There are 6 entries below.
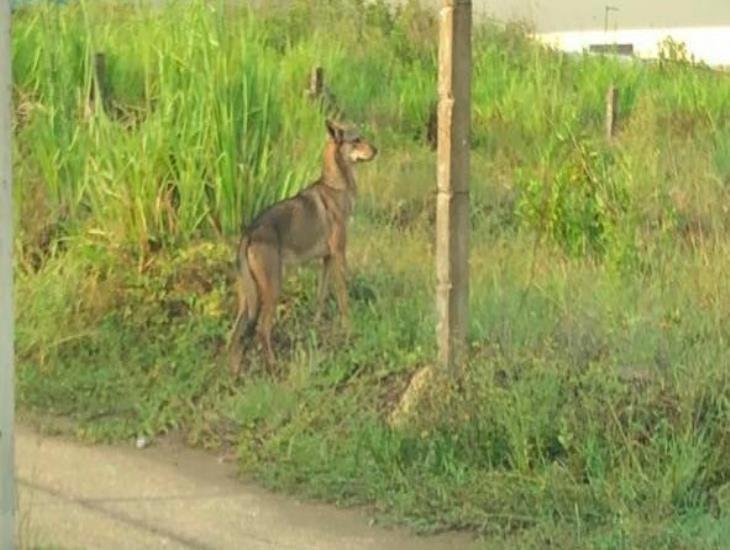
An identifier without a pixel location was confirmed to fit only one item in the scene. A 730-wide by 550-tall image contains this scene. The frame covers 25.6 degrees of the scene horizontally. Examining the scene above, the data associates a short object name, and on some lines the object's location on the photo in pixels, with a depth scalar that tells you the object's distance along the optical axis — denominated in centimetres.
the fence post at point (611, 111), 1496
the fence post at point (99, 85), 1075
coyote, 827
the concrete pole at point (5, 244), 457
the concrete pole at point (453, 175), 719
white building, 2677
